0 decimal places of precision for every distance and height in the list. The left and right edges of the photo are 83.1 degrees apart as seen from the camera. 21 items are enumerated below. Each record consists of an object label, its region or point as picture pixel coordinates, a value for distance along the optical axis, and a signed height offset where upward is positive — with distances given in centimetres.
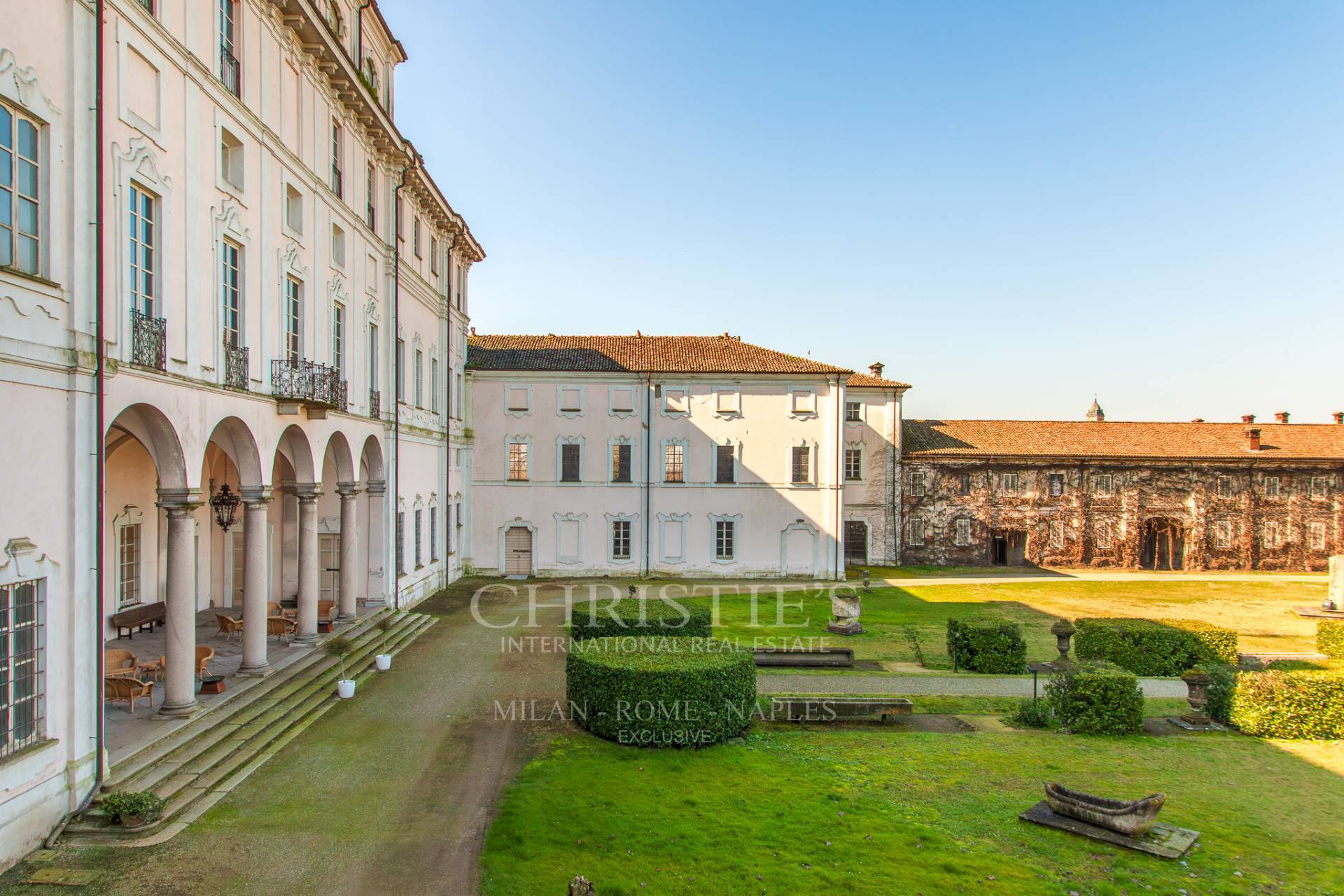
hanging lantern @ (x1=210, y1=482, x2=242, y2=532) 1523 -98
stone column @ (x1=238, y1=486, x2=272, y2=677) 1452 -243
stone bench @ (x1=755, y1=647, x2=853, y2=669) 1839 -491
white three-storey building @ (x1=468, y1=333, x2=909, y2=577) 3353 -45
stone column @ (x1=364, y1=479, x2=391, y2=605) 2222 -266
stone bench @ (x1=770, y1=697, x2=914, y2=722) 1404 -468
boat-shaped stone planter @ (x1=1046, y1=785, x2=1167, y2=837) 930 -443
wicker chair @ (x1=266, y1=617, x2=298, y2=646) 1781 -405
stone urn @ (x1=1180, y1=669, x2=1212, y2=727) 1491 -459
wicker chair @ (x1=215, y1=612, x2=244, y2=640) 1780 -397
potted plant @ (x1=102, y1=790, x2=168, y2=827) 930 -433
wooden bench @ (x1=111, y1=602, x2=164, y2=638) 1653 -365
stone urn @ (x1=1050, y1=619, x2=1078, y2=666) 1797 -417
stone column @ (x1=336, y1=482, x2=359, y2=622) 1962 -234
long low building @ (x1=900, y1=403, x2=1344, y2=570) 4112 -255
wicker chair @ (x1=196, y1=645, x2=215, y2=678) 1372 -368
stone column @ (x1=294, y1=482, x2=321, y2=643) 1766 -266
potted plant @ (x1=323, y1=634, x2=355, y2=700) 1521 -424
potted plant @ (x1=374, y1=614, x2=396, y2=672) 1743 -473
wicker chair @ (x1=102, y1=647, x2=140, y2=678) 1328 -368
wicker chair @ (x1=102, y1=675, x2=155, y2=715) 1210 -374
